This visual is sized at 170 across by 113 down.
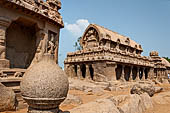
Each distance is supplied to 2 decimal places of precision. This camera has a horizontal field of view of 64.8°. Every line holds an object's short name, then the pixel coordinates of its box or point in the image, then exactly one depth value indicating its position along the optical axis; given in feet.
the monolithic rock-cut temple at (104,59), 54.80
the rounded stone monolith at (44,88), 9.69
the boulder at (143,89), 31.36
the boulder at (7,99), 16.14
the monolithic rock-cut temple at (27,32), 21.06
